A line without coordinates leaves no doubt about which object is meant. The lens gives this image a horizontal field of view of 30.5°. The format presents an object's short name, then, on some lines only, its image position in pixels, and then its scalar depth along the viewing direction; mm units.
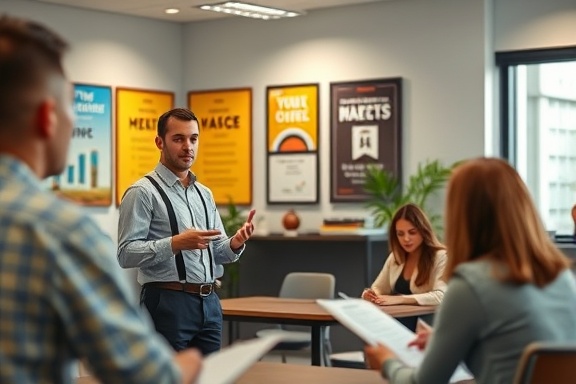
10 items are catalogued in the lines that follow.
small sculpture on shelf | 8438
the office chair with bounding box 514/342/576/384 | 2117
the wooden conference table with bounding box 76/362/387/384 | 2824
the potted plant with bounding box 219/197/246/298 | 8531
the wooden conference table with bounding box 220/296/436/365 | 5270
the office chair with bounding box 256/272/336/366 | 6703
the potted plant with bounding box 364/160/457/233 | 7750
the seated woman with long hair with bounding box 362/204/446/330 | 5668
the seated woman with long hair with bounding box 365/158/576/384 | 2221
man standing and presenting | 4383
